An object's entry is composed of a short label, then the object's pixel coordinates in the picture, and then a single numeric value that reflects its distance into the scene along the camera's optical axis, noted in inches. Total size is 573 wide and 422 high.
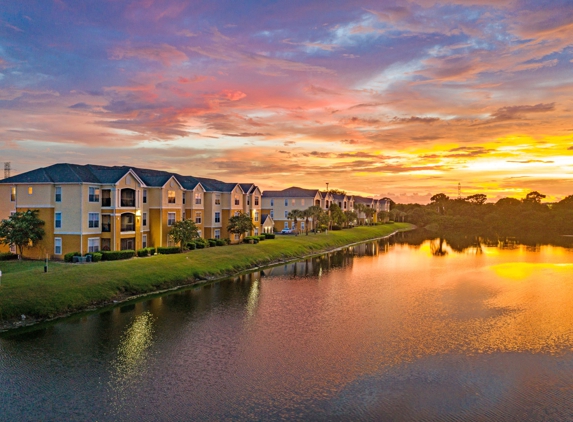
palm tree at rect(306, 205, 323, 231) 3923.0
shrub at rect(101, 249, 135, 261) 1849.2
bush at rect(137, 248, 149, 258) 2028.8
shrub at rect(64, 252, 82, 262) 1787.6
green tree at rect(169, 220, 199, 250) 2196.1
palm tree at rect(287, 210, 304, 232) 3870.6
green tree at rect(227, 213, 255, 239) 2775.6
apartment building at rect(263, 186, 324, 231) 4286.4
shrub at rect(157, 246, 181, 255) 2134.6
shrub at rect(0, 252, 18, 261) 1834.4
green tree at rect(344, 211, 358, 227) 5216.5
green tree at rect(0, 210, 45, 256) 1813.5
